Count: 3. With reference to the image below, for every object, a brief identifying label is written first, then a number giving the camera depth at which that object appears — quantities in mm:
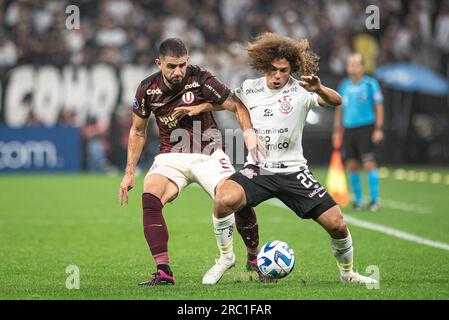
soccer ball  15617
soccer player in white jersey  15375
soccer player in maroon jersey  15812
